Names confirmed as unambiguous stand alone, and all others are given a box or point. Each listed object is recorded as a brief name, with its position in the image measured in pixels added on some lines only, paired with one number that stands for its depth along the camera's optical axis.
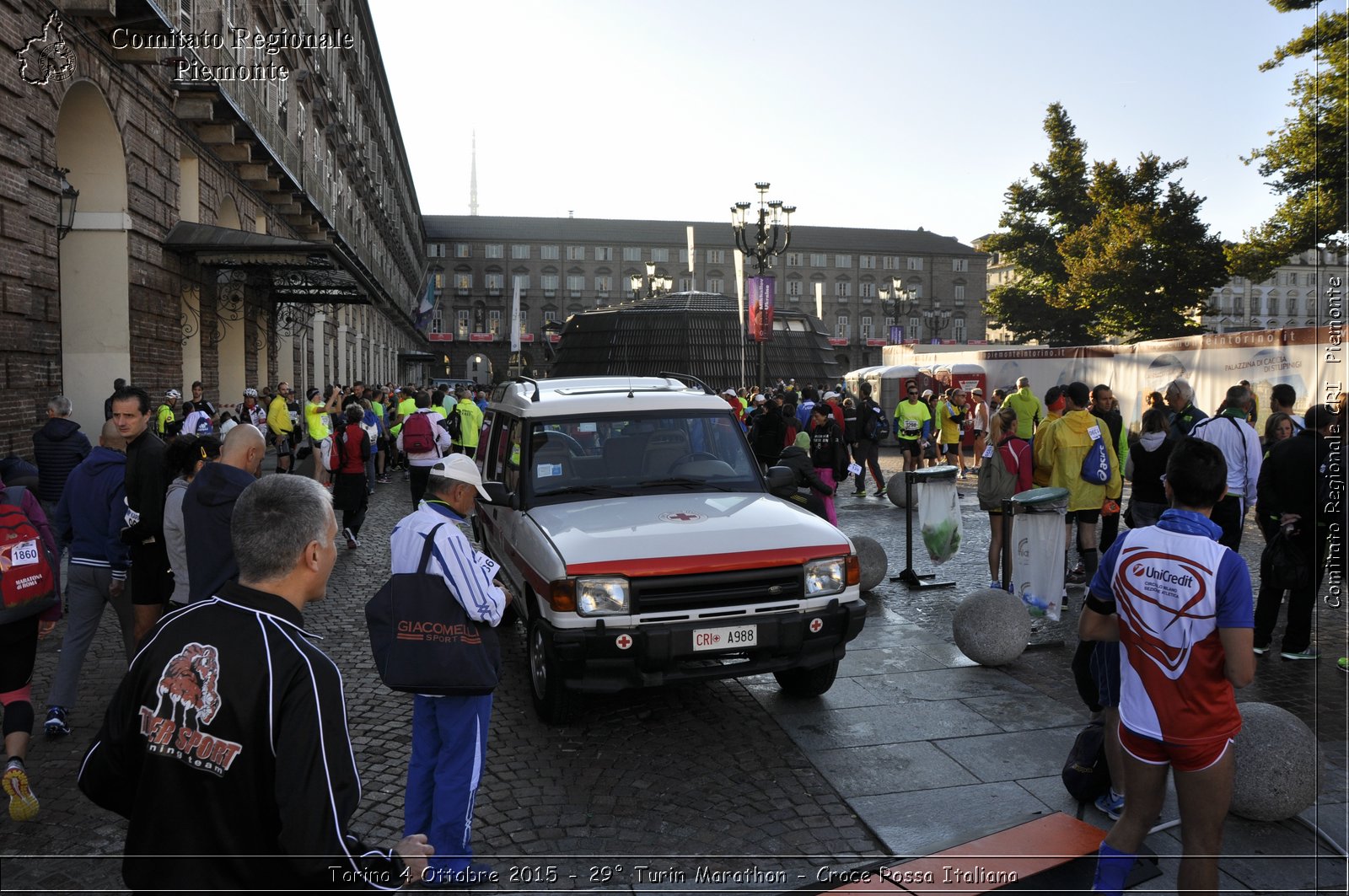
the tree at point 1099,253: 38.66
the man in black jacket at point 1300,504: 6.43
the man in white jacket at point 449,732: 3.57
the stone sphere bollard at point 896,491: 14.03
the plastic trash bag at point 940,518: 8.95
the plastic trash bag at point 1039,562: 7.21
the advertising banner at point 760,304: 23.41
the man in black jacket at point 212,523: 4.55
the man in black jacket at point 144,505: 5.26
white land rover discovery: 4.89
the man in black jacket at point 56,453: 8.43
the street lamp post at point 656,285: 40.62
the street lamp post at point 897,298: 44.28
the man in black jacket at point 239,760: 1.88
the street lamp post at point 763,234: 22.88
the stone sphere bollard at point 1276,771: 4.06
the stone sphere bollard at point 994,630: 6.46
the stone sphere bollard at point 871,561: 8.73
